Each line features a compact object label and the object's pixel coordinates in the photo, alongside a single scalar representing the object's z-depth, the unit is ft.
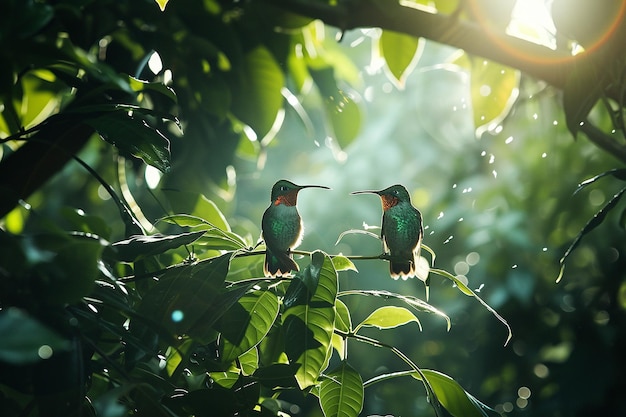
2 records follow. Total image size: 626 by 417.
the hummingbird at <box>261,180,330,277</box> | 10.14
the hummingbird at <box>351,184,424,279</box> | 10.17
